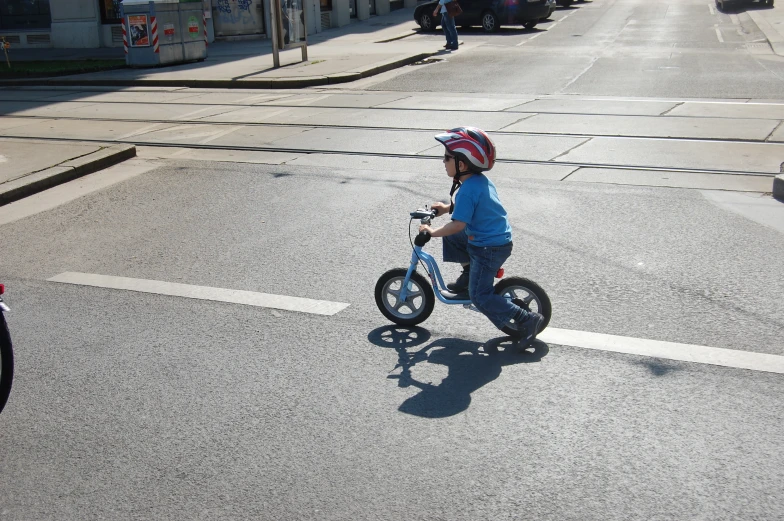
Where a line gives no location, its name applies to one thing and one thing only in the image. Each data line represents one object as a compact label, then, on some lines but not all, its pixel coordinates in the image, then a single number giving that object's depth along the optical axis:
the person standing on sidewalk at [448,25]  22.77
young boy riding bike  4.97
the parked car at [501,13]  27.66
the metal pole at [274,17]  19.17
